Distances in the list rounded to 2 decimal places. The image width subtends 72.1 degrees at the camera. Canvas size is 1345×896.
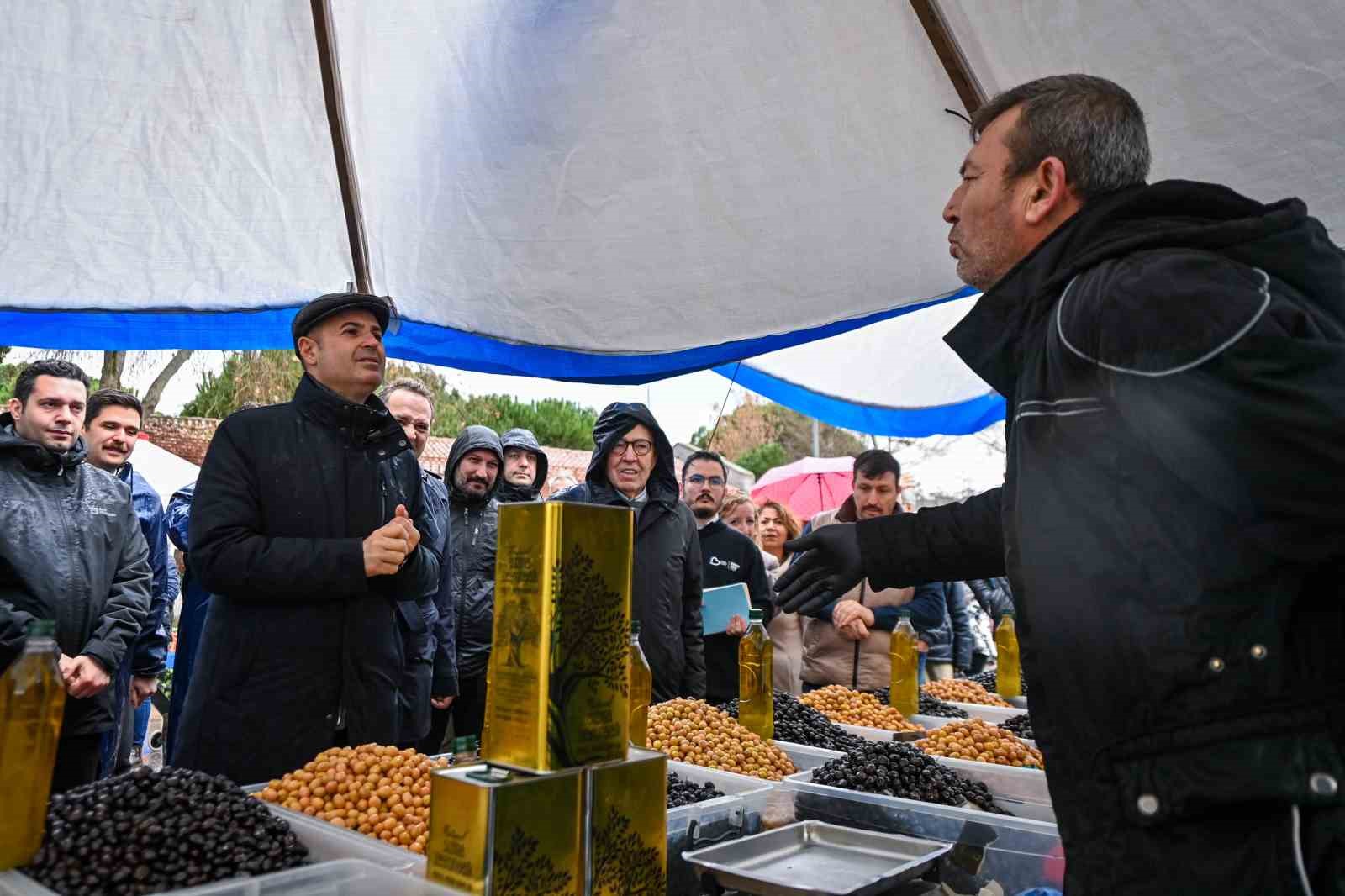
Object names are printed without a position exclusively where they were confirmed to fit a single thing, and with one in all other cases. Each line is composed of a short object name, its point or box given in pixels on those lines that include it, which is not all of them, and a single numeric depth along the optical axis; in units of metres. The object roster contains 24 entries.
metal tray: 1.37
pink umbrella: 10.55
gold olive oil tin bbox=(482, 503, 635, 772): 1.19
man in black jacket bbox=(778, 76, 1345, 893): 0.98
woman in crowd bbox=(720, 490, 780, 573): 6.13
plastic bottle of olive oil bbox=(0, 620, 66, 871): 1.28
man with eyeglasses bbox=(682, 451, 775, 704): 4.38
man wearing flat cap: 2.33
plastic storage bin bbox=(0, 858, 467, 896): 1.24
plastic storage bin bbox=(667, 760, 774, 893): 1.46
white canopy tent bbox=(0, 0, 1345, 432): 2.12
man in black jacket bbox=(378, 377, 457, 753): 3.37
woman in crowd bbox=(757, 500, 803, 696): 4.47
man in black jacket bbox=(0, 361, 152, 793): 3.05
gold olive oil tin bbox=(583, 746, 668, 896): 1.23
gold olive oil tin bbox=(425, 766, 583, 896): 1.12
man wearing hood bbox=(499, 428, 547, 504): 4.94
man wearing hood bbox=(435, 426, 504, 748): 4.30
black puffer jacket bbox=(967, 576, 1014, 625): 6.50
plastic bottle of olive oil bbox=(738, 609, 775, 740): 2.78
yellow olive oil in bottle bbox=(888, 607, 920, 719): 3.46
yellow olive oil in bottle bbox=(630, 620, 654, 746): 2.00
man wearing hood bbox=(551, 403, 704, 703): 3.86
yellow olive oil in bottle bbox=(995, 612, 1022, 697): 4.17
